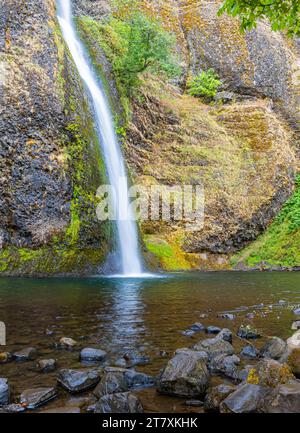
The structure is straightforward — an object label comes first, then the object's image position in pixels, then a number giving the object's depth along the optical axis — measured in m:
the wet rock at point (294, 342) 4.23
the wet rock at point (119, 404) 3.29
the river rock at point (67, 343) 5.46
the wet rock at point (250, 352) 5.11
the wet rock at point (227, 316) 7.52
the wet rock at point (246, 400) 3.11
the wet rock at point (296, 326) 6.58
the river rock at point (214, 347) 4.89
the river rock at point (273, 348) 4.92
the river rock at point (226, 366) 4.36
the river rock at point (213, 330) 6.37
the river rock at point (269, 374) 3.55
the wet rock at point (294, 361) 4.04
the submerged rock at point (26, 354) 4.91
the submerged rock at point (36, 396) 3.59
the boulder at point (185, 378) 3.89
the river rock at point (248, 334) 6.06
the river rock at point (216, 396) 3.44
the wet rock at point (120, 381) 3.73
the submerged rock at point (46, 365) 4.52
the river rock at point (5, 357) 4.82
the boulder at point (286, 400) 2.89
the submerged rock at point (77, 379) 3.93
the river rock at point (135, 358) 4.80
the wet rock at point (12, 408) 3.43
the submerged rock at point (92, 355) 4.91
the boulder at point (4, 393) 3.59
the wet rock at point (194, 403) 3.67
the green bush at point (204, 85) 29.90
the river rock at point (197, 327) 6.52
